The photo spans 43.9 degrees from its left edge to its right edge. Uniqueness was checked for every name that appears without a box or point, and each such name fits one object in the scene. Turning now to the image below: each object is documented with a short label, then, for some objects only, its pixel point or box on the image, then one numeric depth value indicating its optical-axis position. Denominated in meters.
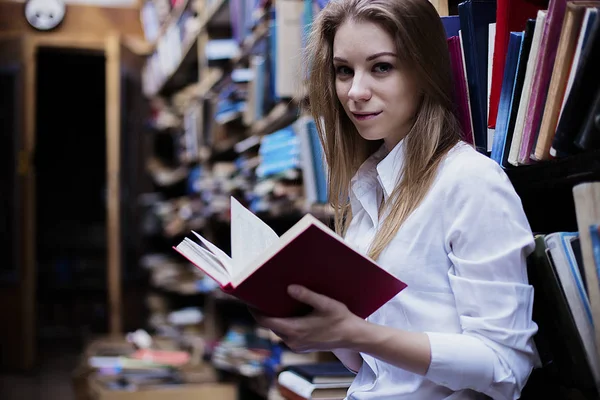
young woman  0.97
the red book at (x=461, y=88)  1.29
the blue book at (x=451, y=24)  1.38
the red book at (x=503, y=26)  1.22
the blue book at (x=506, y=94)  1.18
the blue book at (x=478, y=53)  1.28
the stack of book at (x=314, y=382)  1.59
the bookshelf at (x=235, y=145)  1.24
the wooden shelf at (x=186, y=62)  3.65
